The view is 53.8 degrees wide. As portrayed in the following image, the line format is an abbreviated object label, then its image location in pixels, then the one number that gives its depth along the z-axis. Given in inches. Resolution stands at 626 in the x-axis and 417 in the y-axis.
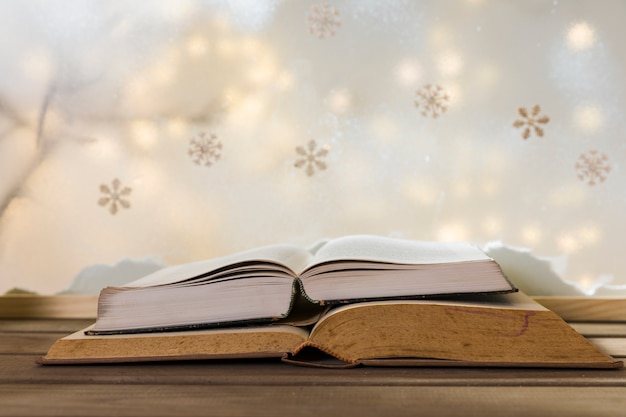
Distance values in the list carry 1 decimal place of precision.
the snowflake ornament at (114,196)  53.9
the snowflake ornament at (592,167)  50.8
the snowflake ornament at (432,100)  51.9
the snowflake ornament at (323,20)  52.4
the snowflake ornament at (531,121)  51.0
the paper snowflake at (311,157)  52.8
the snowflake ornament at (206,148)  53.4
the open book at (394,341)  31.4
